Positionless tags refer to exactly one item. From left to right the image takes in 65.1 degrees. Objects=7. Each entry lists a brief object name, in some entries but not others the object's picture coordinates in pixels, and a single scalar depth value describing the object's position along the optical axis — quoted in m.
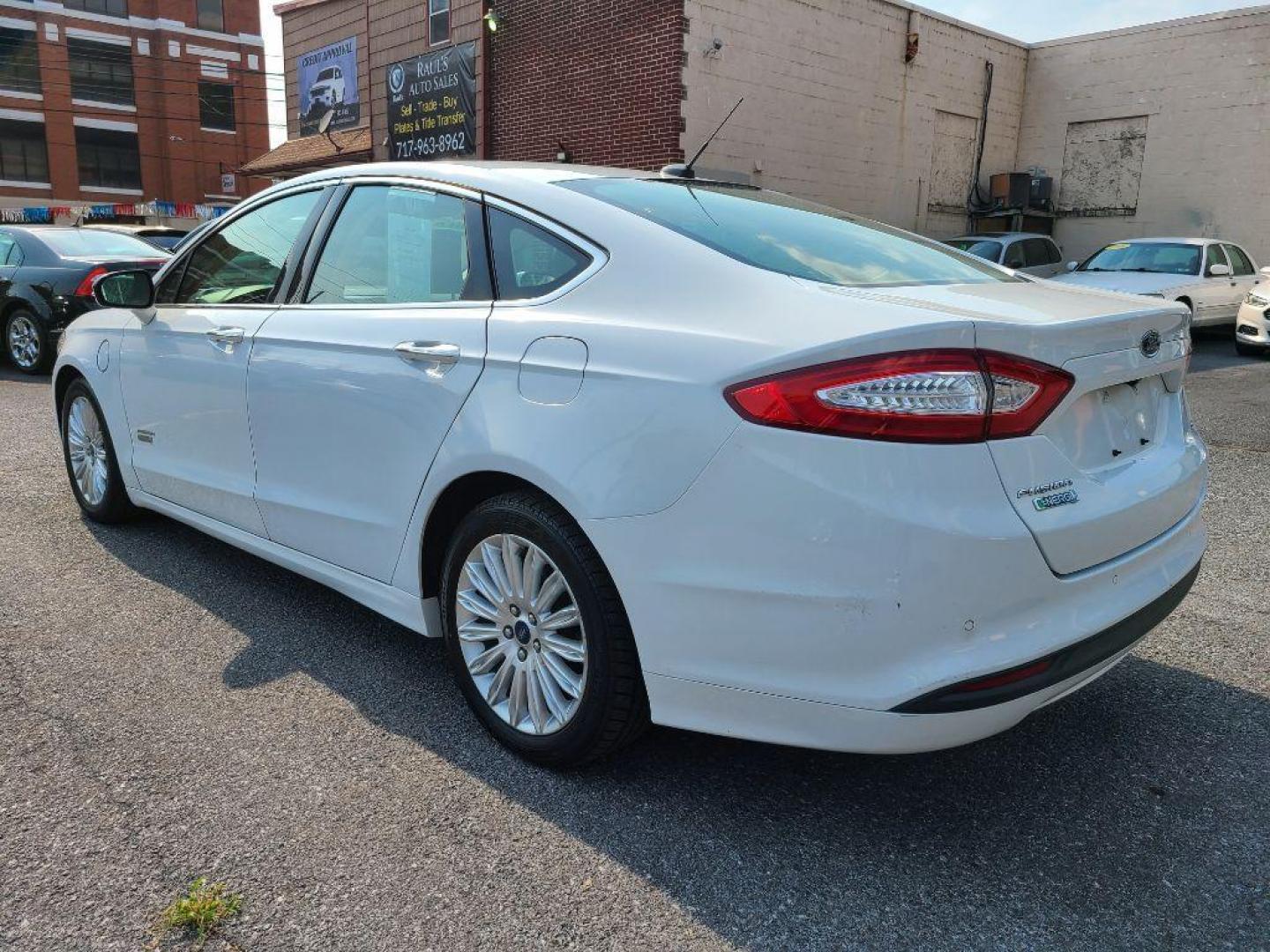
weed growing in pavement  2.09
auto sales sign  17.81
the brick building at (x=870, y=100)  14.89
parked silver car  14.05
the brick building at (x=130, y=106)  42.72
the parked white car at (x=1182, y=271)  12.99
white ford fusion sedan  2.04
